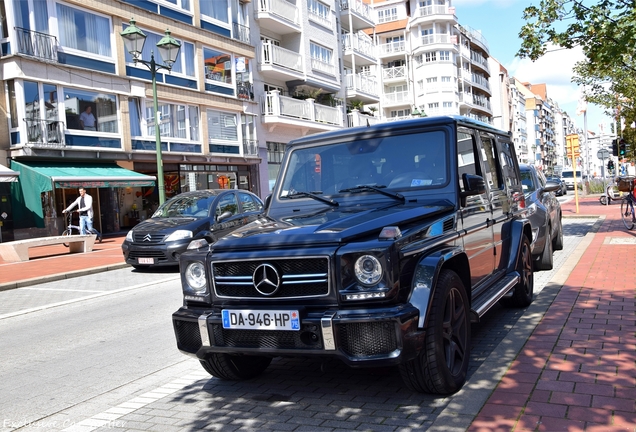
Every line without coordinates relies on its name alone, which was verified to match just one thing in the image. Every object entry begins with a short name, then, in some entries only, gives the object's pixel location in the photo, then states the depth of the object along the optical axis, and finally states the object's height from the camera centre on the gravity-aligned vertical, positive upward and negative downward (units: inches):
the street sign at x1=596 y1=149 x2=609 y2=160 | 1205.7 +36.7
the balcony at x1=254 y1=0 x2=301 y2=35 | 1314.0 +392.3
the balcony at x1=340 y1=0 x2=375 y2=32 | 1662.2 +486.4
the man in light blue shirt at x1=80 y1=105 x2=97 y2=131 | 918.4 +130.3
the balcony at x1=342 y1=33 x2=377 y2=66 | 1659.6 +396.1
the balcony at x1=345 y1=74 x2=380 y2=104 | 1636.3 +277.9
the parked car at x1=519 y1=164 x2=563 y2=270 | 348.2 -22.5
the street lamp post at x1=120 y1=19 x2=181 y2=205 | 647.1 +167.4
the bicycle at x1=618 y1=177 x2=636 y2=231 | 559.1 -28.3
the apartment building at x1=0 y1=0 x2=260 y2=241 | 837.2 +159.5
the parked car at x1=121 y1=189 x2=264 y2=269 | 488.7 -22.0
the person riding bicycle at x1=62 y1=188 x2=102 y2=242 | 793.6 -8.6
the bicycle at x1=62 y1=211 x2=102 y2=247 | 821.0 -37.0
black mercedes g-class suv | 141.5 -19.1
